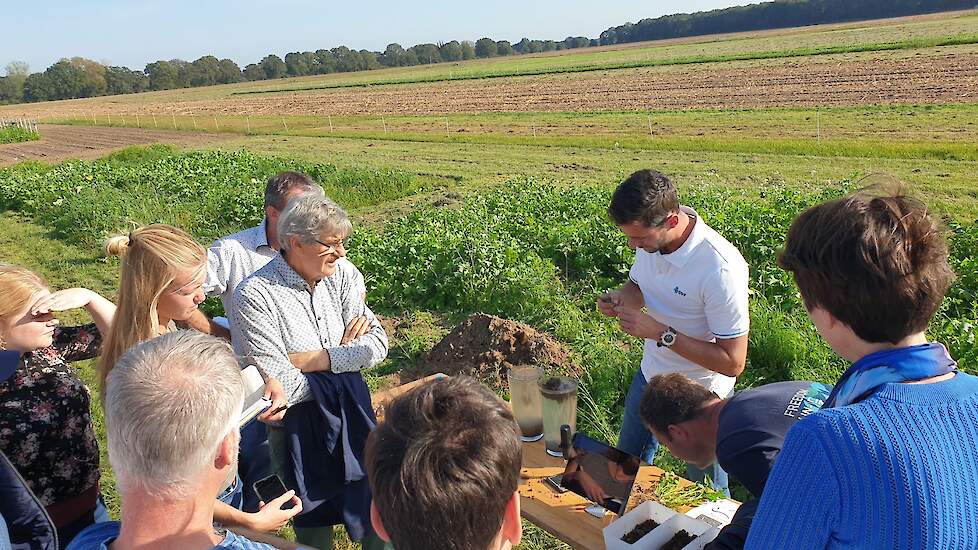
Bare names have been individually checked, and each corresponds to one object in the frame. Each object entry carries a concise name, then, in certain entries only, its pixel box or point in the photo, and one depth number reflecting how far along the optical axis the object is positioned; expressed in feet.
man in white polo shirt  9.98
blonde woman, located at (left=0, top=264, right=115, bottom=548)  7.64
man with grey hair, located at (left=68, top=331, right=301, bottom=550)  5.04
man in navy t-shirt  6.91
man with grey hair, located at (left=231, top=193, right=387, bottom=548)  9.20
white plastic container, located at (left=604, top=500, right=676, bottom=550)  7.08
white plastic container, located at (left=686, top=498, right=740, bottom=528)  7.62
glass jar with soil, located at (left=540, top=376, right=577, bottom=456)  9.04
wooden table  8.00
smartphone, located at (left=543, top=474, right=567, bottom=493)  8.72
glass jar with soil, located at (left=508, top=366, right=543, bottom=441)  9.25
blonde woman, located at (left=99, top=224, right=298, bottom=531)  8.84
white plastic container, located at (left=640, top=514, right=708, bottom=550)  7.07
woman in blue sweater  4.34
